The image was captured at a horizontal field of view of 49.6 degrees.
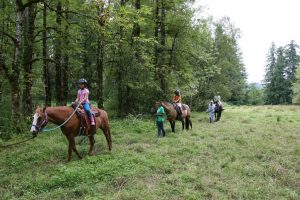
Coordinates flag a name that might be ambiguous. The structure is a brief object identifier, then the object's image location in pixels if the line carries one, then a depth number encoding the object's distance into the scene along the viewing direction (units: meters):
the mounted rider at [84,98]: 10.91
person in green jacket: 14.66
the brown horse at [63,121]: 9.33
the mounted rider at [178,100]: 16.85
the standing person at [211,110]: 21.66
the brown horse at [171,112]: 15.20
